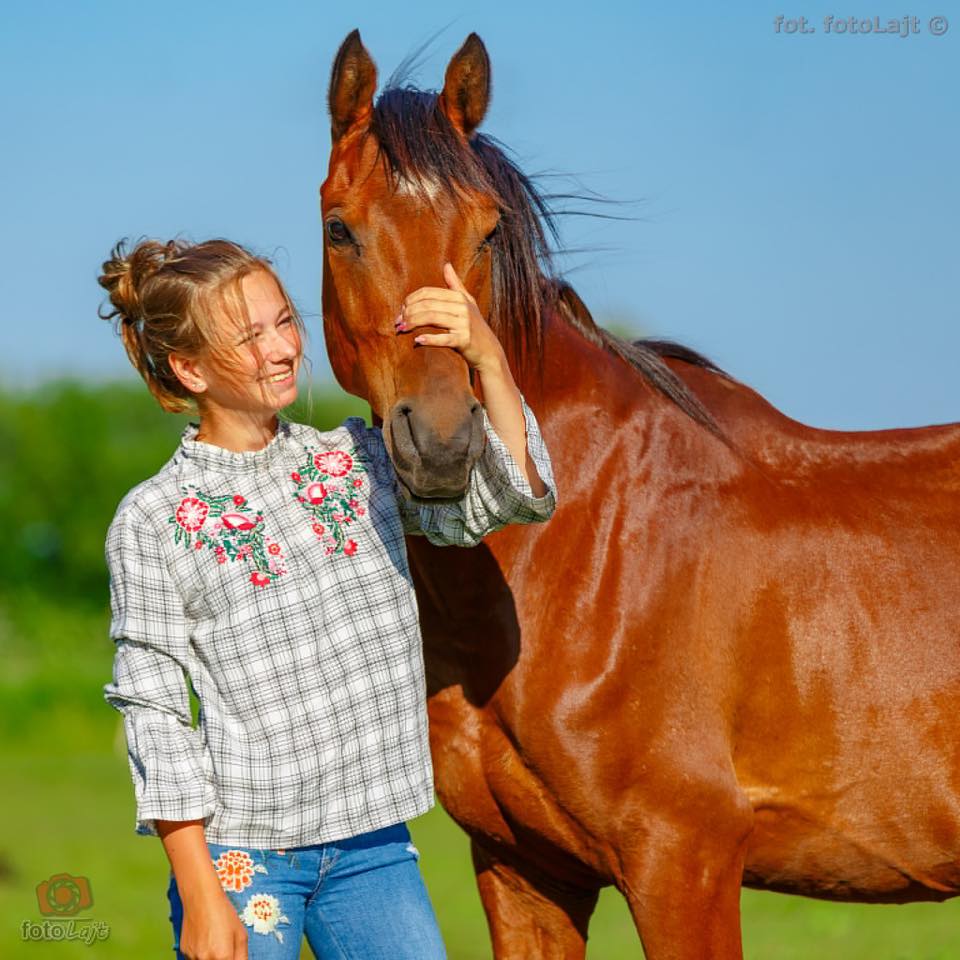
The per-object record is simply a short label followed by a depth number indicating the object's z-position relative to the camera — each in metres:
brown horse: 5.98
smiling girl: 4.96
